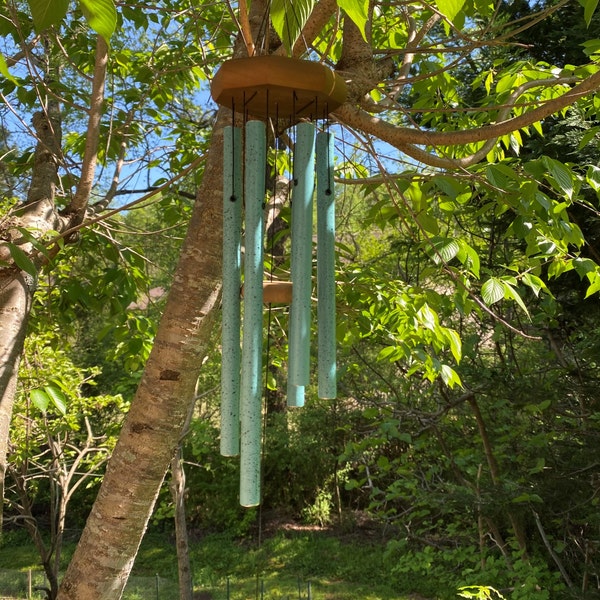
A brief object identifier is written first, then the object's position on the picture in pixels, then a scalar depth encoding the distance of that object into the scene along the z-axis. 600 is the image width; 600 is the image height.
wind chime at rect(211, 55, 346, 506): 1.20
